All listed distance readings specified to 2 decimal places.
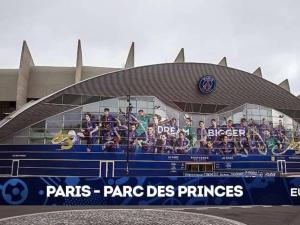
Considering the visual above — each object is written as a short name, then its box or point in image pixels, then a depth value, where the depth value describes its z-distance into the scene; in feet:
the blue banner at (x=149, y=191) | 56.65
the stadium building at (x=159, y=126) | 140.05
